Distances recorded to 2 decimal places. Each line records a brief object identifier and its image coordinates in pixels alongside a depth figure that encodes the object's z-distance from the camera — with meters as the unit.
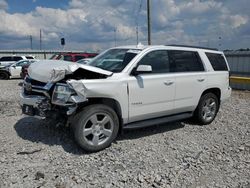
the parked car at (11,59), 17.34
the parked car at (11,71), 14.16
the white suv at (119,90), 3.23
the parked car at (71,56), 12.57
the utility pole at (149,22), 14.21
